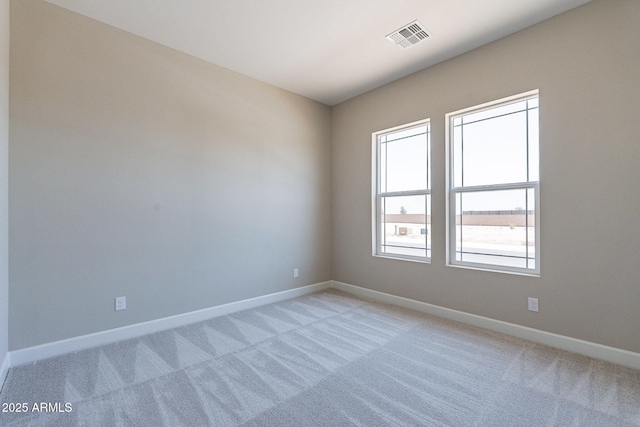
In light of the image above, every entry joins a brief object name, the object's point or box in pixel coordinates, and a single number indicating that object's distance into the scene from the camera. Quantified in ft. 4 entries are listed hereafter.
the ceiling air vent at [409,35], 8.87
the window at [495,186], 9.14
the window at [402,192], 11.92
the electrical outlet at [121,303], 8.82
